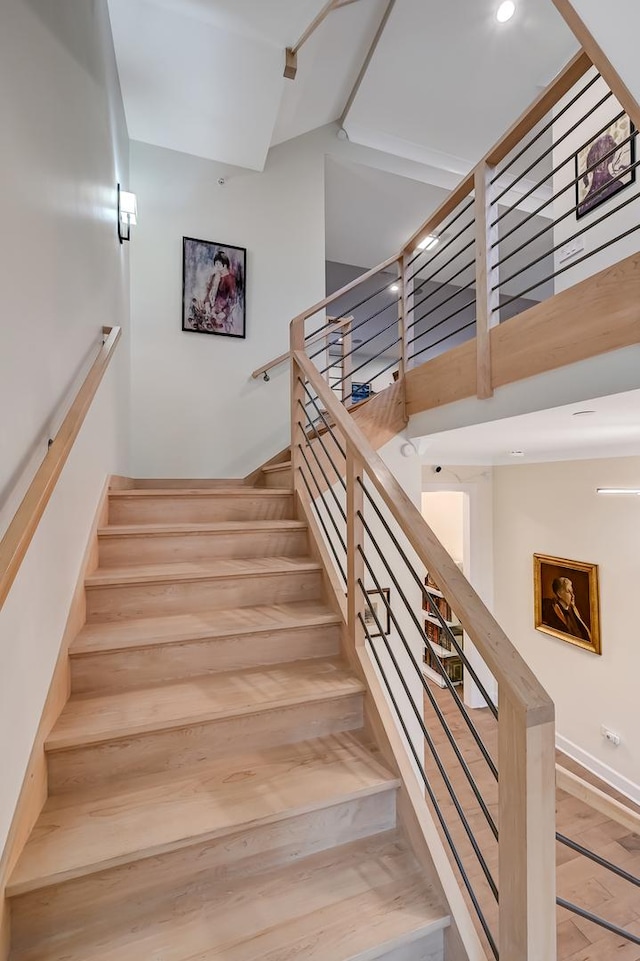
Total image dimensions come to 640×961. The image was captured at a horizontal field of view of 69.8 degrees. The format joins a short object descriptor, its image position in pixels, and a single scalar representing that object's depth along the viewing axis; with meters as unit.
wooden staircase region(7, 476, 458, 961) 1.12
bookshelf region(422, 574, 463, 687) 5.84
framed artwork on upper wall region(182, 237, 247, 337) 3.89
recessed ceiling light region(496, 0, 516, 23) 3.52
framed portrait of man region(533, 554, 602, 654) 3.96
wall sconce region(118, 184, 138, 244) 2.83
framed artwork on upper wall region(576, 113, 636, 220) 2.62
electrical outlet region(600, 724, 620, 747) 3.77
